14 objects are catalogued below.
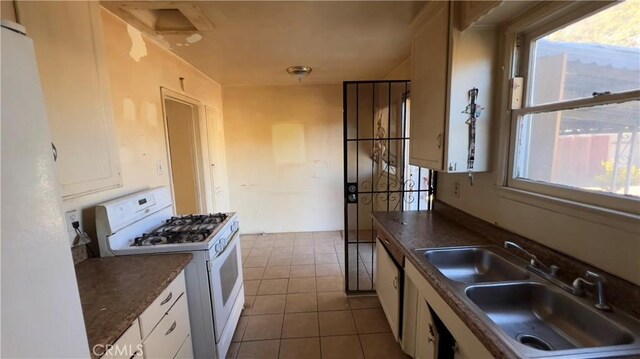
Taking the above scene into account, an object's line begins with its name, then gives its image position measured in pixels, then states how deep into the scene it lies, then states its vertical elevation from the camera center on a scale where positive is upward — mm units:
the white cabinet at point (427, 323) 988 -846
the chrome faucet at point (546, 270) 1071 -597
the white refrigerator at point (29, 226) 498 -150
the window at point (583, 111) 979 +119
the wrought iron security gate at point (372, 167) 2766 -333
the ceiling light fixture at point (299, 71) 3170 +907
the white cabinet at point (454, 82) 1517 +350
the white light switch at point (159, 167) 2317 -166
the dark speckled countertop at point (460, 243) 916 -607
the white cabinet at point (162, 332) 1036 -830
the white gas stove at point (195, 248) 1575 -599
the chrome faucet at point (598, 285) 950 -554
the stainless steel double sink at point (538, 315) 824 -674
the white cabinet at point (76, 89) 1189 +311
